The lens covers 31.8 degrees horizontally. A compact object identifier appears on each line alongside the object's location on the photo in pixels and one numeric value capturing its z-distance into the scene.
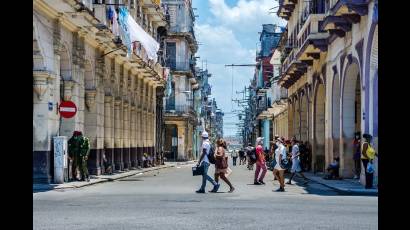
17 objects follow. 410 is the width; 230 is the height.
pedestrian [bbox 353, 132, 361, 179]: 25.34
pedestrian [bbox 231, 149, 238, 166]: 62.66
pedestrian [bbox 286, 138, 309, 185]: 24.78
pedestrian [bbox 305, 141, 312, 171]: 36.88
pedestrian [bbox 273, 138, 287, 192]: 20.25
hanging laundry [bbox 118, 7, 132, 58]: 30.89
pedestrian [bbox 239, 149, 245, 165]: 69.25
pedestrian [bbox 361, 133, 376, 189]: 20.48
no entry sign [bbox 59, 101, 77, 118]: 22.47
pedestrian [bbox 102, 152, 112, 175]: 31.87
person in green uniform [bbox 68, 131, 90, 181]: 24.39
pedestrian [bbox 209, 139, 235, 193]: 20.08
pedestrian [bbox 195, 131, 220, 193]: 19.38
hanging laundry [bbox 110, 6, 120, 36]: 29.64
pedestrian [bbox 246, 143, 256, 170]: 41.29
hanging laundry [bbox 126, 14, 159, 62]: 32.06
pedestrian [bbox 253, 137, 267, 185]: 24.50
